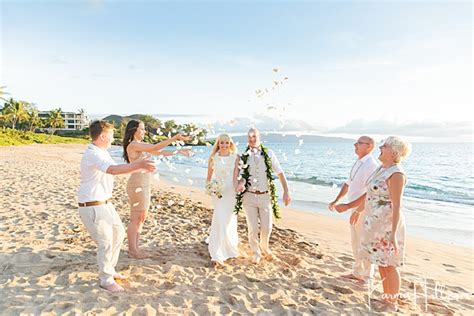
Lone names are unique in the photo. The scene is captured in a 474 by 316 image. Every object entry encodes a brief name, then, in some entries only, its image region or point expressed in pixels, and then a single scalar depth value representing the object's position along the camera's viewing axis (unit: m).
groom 5.34
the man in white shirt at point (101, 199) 3.72
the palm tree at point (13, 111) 64.38
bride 5.30
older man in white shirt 4.55
